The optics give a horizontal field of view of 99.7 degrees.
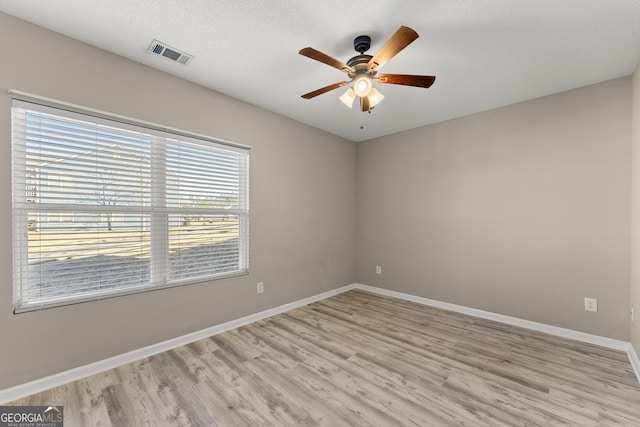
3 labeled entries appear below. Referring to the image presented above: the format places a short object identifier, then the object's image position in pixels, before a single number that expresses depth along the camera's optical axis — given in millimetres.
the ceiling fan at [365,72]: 1791
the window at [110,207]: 1945
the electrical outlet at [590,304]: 2713
